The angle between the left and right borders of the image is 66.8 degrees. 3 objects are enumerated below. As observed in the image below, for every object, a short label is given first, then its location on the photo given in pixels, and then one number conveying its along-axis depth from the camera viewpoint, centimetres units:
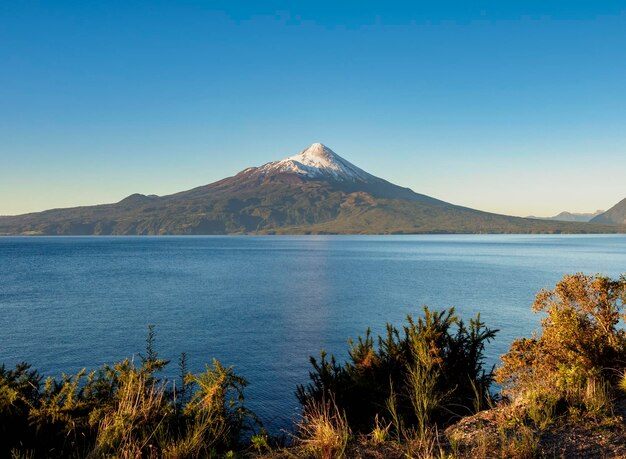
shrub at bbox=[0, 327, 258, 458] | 892
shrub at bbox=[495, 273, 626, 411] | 1355
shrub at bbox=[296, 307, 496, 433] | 1331
